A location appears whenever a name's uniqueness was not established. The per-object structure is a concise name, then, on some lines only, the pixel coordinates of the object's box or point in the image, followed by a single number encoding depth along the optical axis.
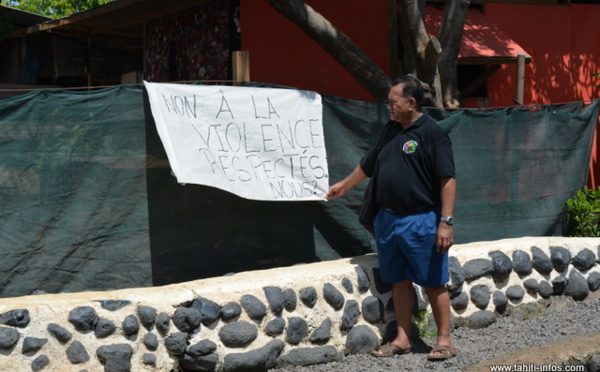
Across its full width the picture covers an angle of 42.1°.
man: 5.52
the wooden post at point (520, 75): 9.06
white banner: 5.67
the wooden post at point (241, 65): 6.30
